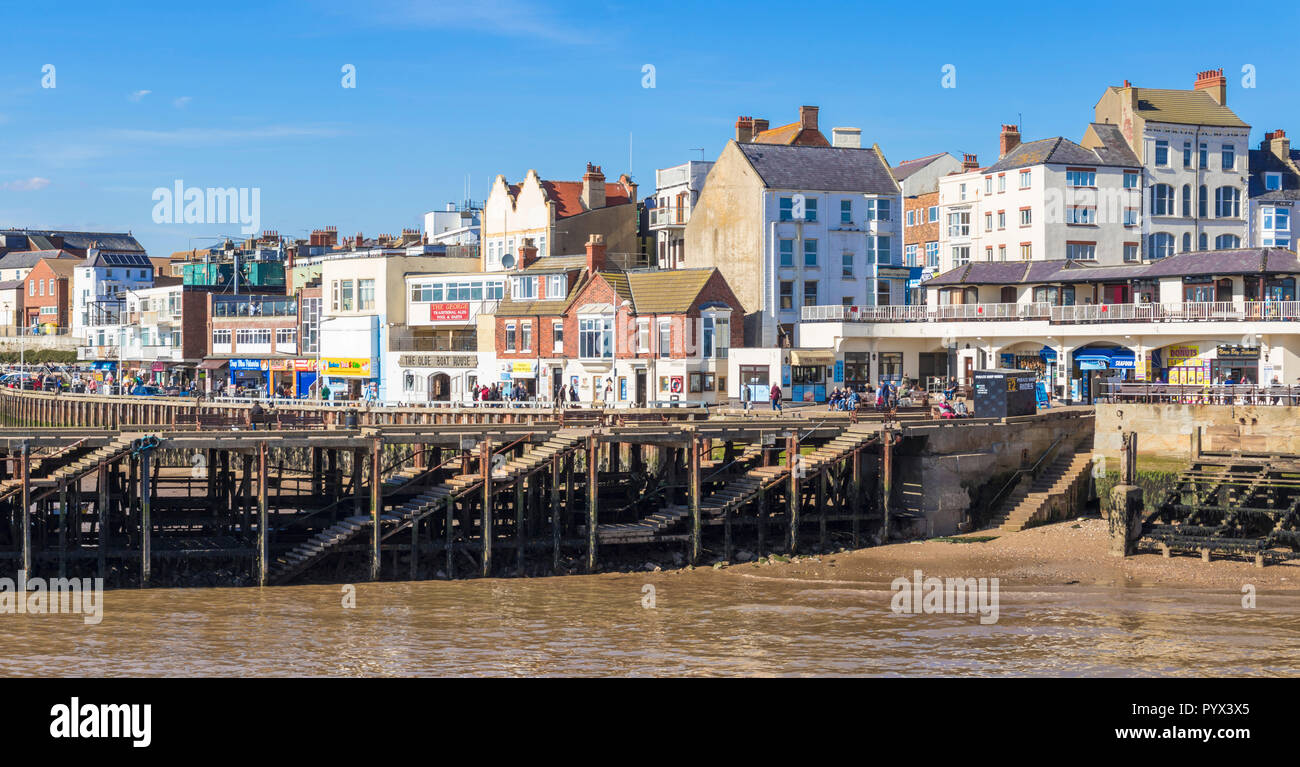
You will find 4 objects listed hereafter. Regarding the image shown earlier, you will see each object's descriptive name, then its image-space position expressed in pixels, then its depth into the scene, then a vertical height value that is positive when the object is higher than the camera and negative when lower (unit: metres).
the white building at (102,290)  120.30 +8.57
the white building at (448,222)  107.38 +12.59
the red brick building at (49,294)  138.25 +8.65
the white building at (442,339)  77.38 +2.34
